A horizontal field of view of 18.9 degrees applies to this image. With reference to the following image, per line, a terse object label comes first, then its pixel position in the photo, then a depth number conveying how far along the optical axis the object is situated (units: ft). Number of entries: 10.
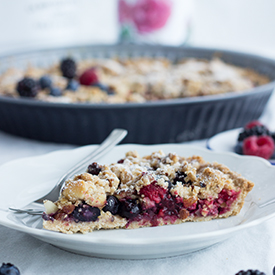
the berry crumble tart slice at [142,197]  1.60
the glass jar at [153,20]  3.61
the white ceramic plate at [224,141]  2.05
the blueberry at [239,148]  2.03
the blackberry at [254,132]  2.04
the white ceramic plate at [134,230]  1.49
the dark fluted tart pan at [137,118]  2.07
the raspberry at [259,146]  1.99
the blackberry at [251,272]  1.48
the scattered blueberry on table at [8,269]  1.49
